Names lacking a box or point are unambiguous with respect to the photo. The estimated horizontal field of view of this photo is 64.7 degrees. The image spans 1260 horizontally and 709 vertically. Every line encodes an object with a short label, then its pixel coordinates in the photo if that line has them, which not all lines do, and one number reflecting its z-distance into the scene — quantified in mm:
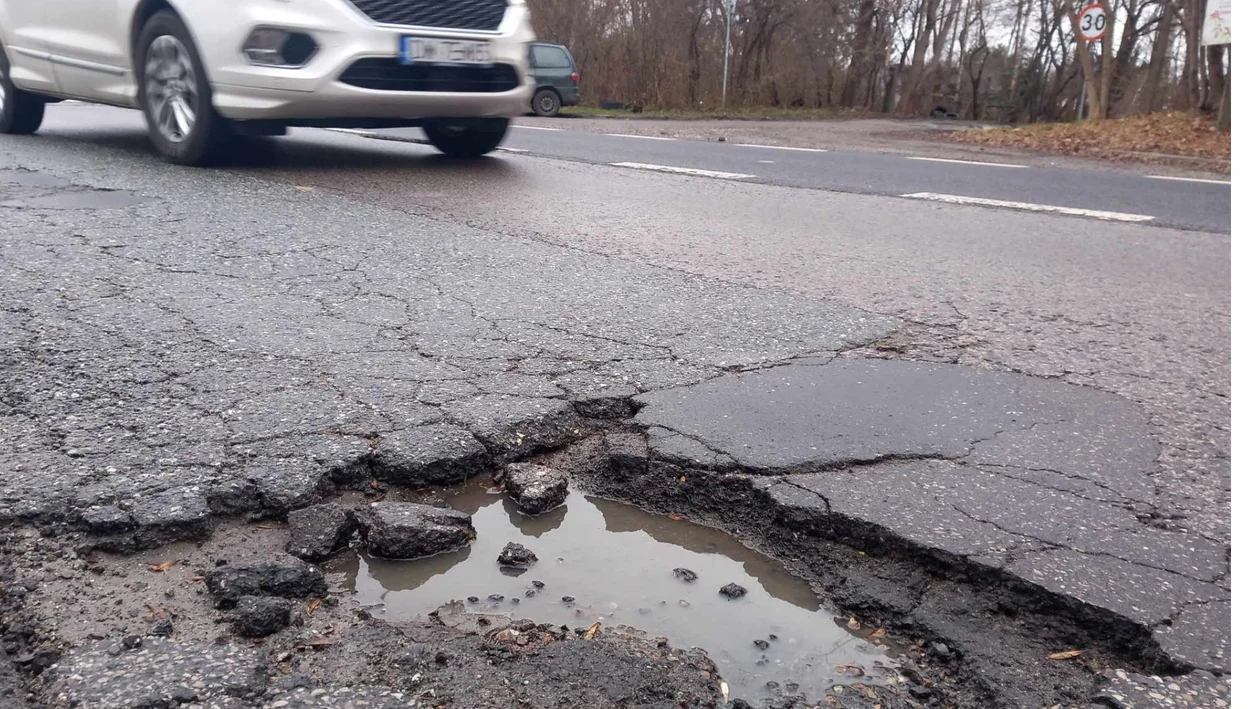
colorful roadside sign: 11844
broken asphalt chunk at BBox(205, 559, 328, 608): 1896
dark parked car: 19312
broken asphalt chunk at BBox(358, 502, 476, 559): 2143
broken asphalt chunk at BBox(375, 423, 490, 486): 2439
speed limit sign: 17719
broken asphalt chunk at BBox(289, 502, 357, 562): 2107
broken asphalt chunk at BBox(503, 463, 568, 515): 2381
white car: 5945
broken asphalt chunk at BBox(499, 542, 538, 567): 2152
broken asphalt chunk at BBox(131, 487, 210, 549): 2074
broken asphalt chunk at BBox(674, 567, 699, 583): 2145
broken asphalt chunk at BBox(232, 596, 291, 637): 1793
